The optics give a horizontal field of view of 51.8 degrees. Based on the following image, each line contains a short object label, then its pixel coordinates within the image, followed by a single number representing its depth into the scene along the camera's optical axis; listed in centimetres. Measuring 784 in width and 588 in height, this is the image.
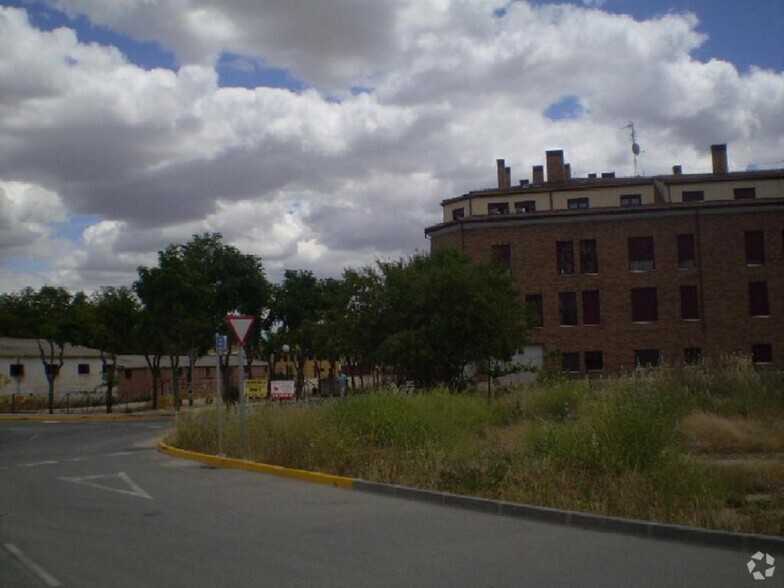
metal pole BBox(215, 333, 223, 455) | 1802
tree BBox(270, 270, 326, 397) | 4994
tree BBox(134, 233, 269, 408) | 3956
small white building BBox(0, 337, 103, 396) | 5141
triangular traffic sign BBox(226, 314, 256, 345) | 1684
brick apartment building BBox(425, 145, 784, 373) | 4625
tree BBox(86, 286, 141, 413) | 4081
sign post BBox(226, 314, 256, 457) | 1684
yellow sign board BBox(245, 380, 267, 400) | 2389
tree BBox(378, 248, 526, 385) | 2806
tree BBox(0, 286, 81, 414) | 4234
